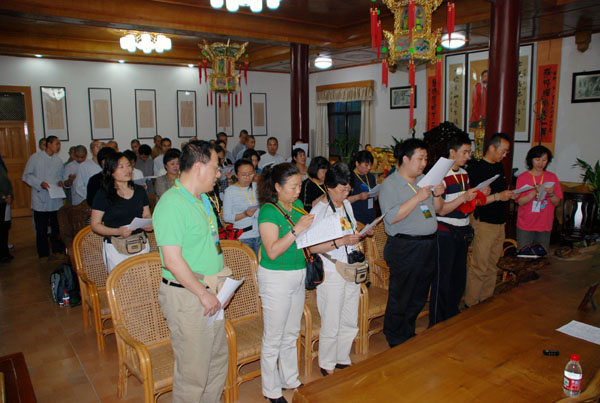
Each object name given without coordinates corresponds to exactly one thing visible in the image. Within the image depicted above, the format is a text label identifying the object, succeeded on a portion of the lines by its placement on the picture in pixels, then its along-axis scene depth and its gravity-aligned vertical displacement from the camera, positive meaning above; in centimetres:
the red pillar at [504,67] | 478 +87
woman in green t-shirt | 226 -67
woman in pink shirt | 385 -51
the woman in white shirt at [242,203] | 357 -46
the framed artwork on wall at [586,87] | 697 +94
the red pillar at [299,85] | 746 +107
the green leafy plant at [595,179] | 563 -48
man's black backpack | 414 -130
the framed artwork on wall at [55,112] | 902 +80
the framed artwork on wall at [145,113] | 1012 +83
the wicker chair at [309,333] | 273 -119
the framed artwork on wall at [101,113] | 956 +80
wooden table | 149 -84
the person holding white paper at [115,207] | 288 -40
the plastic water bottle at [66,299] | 413 -143
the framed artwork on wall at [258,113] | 1180 +95
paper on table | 186 -83
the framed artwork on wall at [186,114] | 1072 +85
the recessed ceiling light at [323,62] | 885 +174
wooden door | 879 +8
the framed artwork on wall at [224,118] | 1127 +78
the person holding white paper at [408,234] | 276 -58
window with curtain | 1103 +58
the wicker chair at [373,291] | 302 -111
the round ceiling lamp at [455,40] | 608 +154
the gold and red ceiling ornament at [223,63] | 716 +141
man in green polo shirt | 185 -52
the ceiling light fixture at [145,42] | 730 +183
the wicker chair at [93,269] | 315 -92
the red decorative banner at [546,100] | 749 +77
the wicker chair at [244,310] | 251 -106
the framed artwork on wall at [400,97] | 989 +113
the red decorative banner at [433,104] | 924 +89
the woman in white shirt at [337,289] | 248 -87
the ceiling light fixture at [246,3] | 458 +154
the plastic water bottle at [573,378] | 144 -78
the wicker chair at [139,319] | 226 -96
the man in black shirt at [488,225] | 344 -67
